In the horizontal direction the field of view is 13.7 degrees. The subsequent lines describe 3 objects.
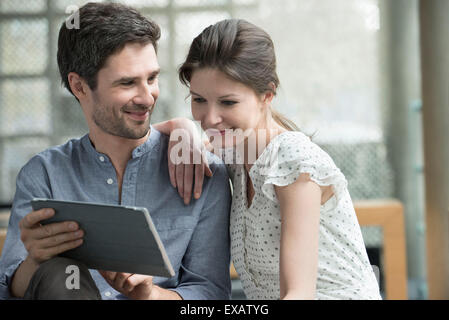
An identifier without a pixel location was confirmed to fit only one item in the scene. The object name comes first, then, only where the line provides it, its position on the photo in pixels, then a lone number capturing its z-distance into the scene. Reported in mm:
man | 3535
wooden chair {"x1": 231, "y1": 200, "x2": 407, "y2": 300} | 4534
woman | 3373
